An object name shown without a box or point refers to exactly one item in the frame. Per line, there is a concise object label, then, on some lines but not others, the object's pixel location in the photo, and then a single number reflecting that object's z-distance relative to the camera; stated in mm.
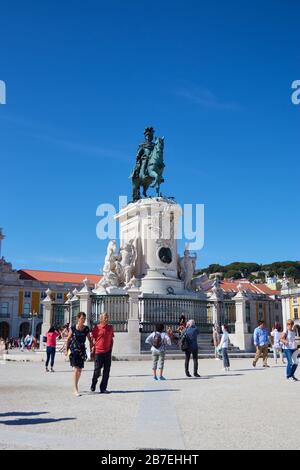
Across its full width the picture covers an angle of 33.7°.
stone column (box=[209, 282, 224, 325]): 26828
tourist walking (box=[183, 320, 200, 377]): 12773
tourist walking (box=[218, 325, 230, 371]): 14617
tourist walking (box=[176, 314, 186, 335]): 23045
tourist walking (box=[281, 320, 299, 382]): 12031
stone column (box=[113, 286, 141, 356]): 21391
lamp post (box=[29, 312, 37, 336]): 72712
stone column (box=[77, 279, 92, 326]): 23556
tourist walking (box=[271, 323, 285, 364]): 18859
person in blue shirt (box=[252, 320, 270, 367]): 15734
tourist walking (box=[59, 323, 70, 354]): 25116
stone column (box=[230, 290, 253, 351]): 25969
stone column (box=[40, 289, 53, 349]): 29266
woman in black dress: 9320
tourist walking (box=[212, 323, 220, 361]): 20562
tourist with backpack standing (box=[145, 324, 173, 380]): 12260
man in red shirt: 9688
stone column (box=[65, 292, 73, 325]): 28750
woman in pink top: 14862
